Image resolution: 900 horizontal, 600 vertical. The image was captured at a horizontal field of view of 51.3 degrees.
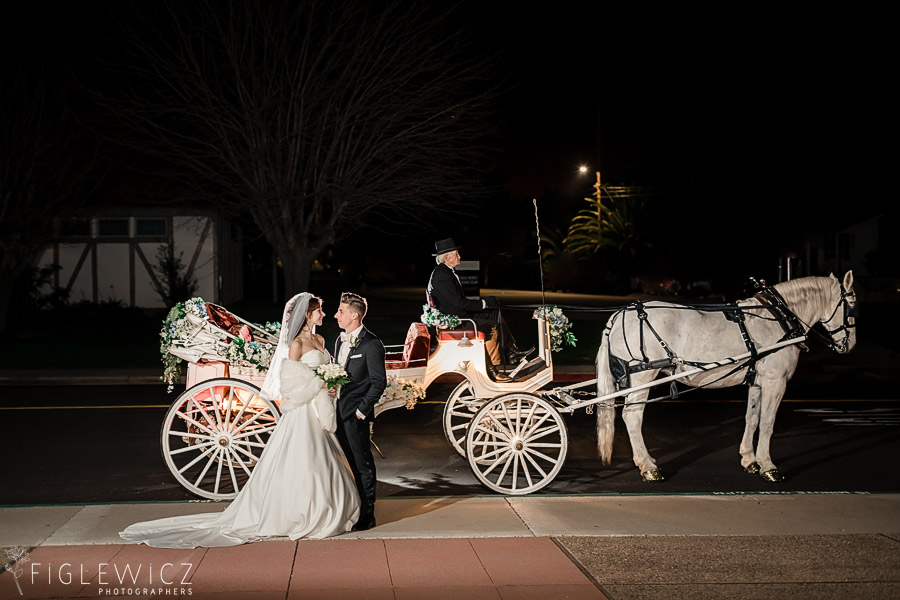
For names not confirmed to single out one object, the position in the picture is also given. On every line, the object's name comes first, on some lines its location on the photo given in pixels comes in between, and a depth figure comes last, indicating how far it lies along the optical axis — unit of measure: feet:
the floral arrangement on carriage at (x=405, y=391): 28.99
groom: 23.47
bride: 21.88
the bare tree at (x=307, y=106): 79.71
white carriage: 27.02
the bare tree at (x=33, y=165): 88.48
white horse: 29.99
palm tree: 197.06
